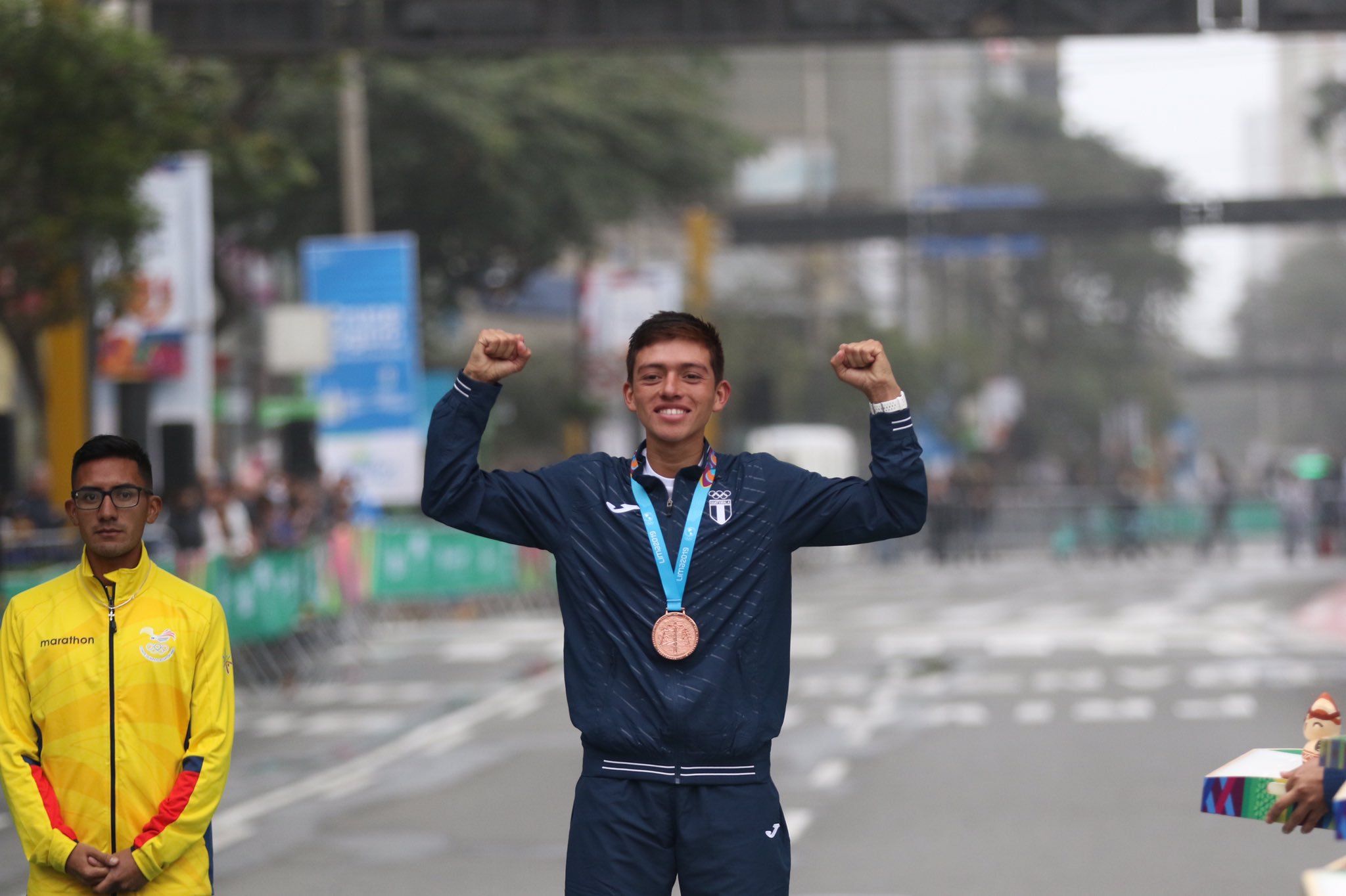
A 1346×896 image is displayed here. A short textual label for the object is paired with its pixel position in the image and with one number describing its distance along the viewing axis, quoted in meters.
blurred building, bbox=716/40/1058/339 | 97.19
